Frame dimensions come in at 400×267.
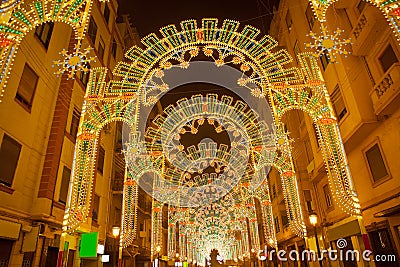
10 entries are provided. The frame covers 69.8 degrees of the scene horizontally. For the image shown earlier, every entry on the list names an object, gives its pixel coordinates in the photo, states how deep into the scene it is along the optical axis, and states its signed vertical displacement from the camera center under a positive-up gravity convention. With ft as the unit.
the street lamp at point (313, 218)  39.81 +5.49
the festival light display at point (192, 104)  21.26 +17.10
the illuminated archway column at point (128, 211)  37.70 +7.39
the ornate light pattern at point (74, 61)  22.22 +14.91
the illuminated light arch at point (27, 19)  16.65 +15.36
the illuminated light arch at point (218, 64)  25.79 +17.57
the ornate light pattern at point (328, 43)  21.24 +14.73
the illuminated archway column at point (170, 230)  66.08 +8.43
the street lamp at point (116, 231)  40.31 +5.01
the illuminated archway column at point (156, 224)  48.80 +7.30
